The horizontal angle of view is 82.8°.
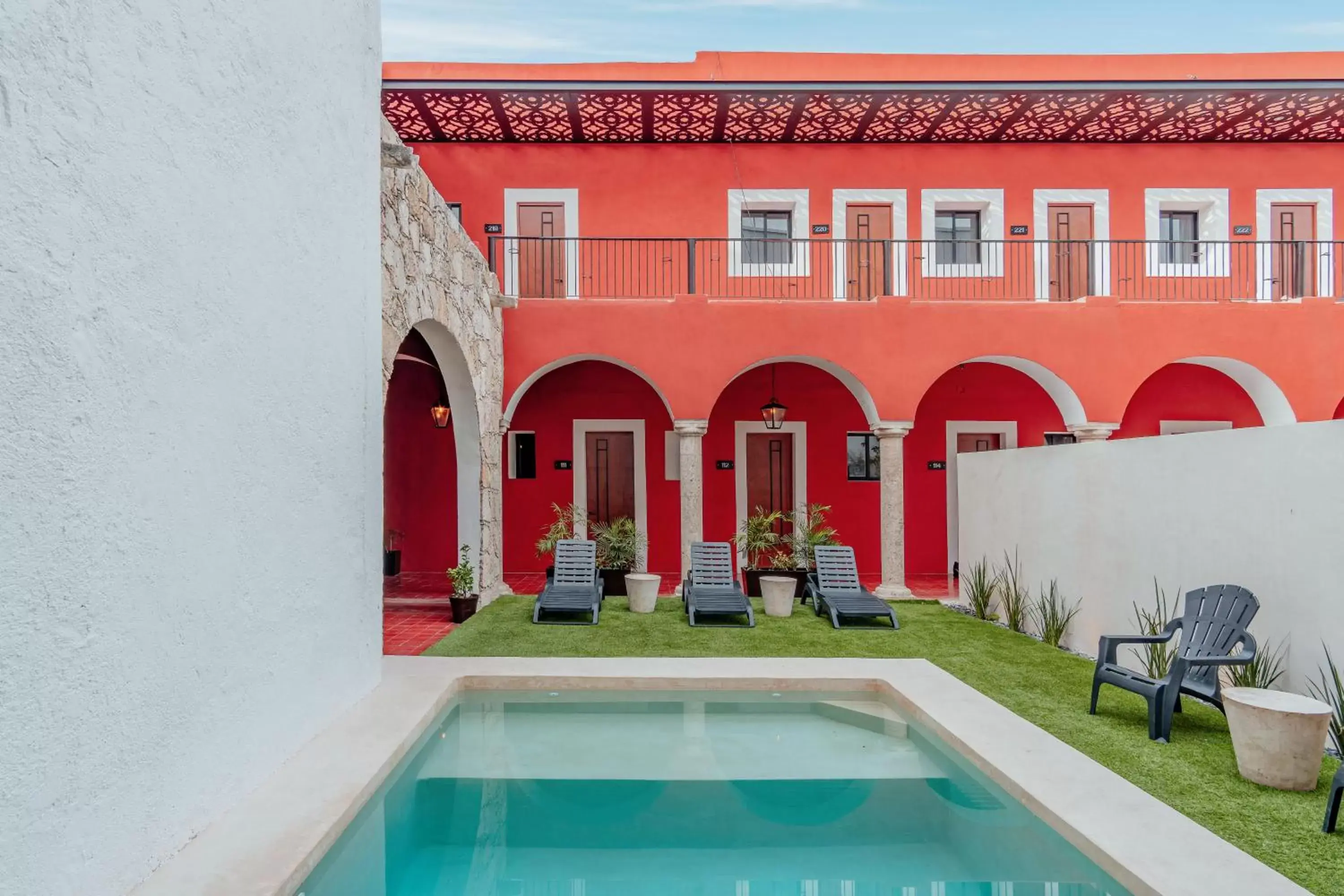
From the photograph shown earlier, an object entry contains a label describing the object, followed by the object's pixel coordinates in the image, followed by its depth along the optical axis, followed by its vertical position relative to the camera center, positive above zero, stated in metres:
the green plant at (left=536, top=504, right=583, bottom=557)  10.23 -1.14
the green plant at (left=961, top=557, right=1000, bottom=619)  8.93 -1.67
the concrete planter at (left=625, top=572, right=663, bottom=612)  8.94 -1.65
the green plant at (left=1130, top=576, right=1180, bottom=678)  5.55 -1.47
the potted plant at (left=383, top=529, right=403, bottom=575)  11.91 -1.59
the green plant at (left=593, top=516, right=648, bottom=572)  10.31 -1.30
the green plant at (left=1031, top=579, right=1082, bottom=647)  7.39 -1.64
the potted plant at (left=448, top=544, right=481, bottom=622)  8.46 -1.60
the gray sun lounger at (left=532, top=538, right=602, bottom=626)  8.28 -1.59
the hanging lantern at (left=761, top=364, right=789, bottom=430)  11.34 +0.54
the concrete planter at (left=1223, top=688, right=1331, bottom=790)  3.85 -1.49
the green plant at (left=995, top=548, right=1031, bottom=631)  8.23 -1.63
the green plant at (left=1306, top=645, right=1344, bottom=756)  4.30 -1.44
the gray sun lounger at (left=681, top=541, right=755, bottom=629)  8.33 -1.62
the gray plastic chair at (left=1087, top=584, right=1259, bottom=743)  4.57 -1.29
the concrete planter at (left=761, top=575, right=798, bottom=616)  8.76 -1.67
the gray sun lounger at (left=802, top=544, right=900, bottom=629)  8.28 -1.65
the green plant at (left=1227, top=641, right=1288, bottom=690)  4.82 -1.42
